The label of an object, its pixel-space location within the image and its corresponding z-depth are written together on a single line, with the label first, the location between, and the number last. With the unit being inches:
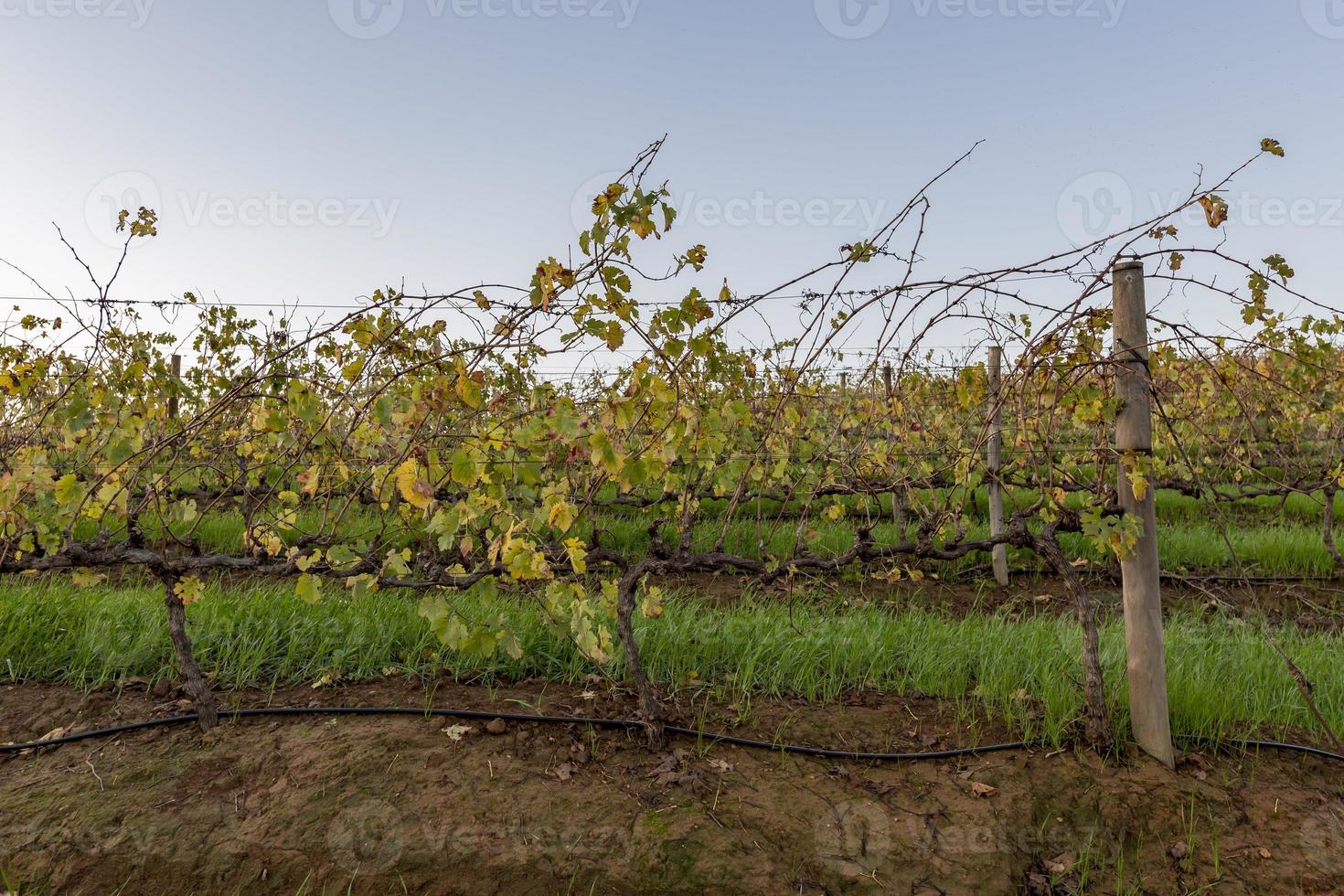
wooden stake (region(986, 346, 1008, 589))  204.5
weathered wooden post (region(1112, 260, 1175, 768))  97.7
